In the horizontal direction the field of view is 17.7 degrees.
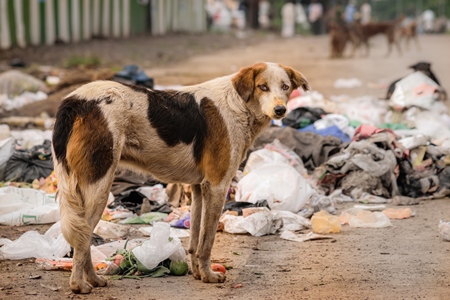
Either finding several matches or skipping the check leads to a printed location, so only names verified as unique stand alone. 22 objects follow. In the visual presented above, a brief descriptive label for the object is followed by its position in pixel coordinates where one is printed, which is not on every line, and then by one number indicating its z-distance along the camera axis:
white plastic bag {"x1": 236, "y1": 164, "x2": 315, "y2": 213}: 12.29
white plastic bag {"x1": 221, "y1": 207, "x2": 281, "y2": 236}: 11.29
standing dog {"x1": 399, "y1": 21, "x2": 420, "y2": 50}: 58.47
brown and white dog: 8.24
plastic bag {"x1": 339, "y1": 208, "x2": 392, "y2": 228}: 11.86
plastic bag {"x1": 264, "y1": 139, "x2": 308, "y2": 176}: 14.20
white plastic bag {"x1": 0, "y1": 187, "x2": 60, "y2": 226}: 11.69
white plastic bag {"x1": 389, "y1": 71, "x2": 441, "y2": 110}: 18.09
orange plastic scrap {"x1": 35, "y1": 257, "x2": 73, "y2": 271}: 9.33
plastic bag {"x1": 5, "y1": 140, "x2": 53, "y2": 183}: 13.86
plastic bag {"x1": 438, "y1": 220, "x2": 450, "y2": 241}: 10.91
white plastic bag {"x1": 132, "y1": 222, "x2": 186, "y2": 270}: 9.05
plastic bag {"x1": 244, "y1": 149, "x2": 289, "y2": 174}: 13.78
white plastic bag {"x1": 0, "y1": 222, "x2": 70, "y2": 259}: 9.84
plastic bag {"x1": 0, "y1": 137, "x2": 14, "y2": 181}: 13.77
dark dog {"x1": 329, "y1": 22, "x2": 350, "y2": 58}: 46.80
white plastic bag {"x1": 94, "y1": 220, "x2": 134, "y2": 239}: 11.03
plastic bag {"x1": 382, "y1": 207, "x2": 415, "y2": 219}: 12.39
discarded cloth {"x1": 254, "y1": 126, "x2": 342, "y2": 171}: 14.80
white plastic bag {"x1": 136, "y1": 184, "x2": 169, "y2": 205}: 12.93
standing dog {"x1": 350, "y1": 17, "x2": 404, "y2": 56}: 50.84
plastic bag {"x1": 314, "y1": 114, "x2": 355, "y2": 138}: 16.12
